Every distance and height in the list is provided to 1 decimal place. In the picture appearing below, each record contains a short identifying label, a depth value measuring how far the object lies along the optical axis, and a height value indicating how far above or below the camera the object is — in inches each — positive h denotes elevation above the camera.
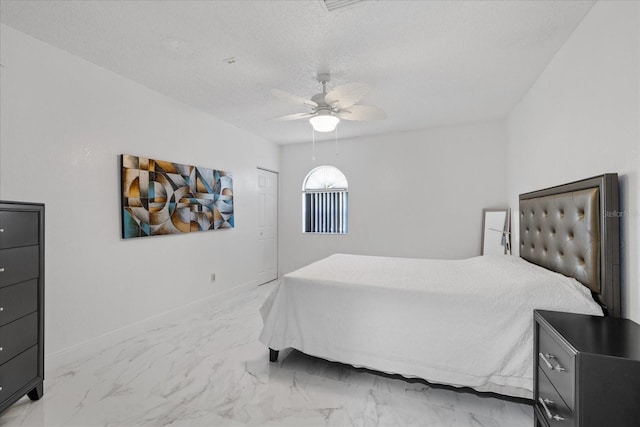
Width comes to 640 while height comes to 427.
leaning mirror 148.5 -9.3
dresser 63.8 -20.6
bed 65.2 -23.4
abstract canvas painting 111.9 +6.3
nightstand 41.5 -24.0
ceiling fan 87.3 +34.8
